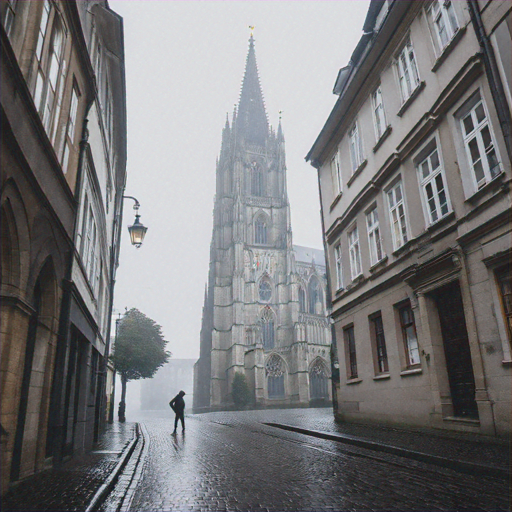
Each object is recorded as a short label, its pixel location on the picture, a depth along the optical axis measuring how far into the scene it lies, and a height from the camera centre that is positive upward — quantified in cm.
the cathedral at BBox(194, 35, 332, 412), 5912 +1467
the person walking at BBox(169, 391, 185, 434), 1750 +0
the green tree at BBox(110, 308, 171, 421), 4006 +544
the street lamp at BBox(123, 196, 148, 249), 1366 +498
